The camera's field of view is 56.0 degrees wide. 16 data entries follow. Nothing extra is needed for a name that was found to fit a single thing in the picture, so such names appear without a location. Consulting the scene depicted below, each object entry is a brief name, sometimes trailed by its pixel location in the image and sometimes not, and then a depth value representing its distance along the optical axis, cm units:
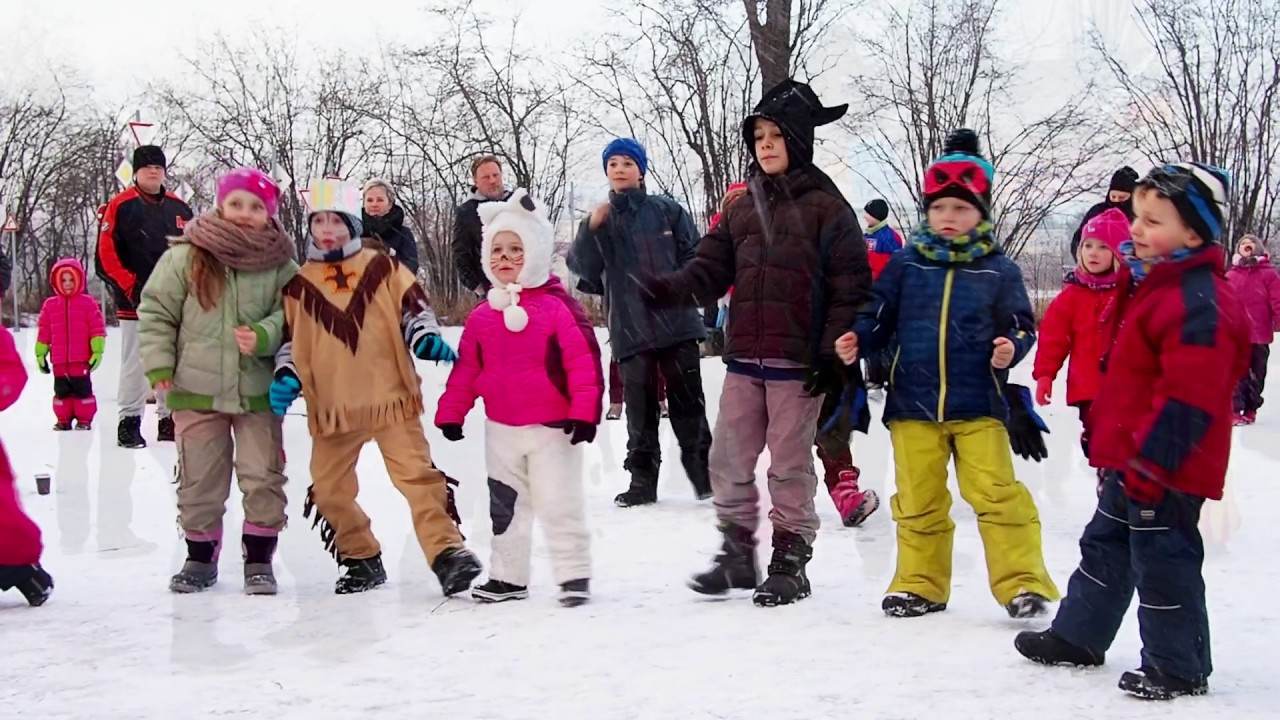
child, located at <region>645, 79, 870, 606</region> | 459
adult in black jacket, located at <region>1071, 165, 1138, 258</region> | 751
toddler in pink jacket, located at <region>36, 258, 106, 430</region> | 1052
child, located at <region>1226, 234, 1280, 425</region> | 1115
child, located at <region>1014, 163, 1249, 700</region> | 335
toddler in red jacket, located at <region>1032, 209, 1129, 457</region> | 616
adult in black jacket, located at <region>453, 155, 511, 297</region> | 822
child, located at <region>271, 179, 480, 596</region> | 476
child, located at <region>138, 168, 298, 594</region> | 482
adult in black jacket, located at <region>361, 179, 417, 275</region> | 845
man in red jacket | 872
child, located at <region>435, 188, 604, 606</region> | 463
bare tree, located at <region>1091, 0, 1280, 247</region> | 2511
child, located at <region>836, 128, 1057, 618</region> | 426
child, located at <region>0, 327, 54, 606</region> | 466
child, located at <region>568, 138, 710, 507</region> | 677
